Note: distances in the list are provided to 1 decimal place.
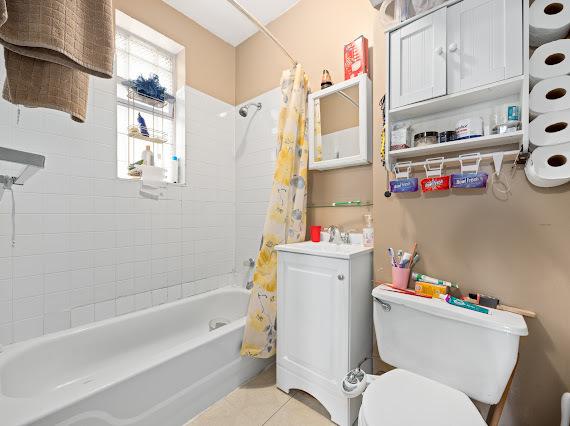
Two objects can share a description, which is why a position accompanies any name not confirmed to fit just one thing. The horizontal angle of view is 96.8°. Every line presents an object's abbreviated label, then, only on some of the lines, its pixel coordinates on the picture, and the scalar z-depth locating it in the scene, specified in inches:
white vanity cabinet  49.8
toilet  33.2
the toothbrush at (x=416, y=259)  49.0
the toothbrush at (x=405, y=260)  47.8
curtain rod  55.2
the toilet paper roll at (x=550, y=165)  34.4
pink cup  47.7
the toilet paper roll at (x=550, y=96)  34.7
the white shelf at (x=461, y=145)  38.7
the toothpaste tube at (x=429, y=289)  43.2
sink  49.8
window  76.0
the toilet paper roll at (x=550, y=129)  34.5
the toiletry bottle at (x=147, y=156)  74.8
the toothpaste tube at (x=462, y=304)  38.3
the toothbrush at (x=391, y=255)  49.3
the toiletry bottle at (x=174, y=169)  83.0
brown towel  24.2
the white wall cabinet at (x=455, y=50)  37.2
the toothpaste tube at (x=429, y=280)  44.4
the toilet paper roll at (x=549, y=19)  35.0
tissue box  59.9
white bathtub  39.8
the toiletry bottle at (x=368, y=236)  58.2
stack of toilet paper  34.7
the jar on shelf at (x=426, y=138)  45.2
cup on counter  68.8
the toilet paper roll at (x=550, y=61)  34.8
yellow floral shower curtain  65.1
